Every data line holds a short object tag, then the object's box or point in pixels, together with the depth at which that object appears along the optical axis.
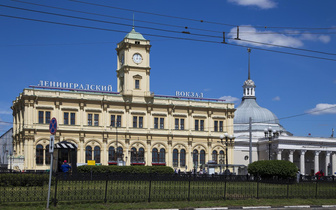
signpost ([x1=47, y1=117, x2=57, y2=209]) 17.83
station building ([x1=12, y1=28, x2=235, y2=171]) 67.94
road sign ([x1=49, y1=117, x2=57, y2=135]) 17.84
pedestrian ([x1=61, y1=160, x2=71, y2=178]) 29.77
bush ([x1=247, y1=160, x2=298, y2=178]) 35.41
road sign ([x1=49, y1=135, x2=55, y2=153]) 17.87
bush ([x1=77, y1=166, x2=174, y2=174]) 46.28
